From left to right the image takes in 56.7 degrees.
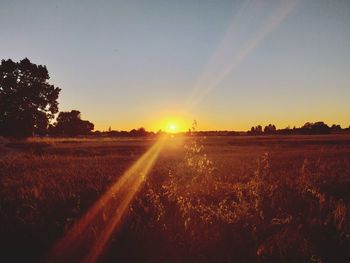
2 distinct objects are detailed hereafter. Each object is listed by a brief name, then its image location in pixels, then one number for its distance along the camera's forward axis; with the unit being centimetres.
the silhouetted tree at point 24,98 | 4175
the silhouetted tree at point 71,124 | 9544
